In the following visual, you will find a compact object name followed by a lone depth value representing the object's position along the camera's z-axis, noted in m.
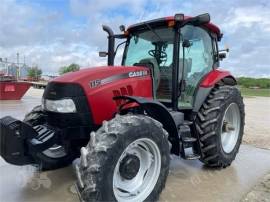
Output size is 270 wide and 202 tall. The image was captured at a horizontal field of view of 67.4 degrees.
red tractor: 1.98
